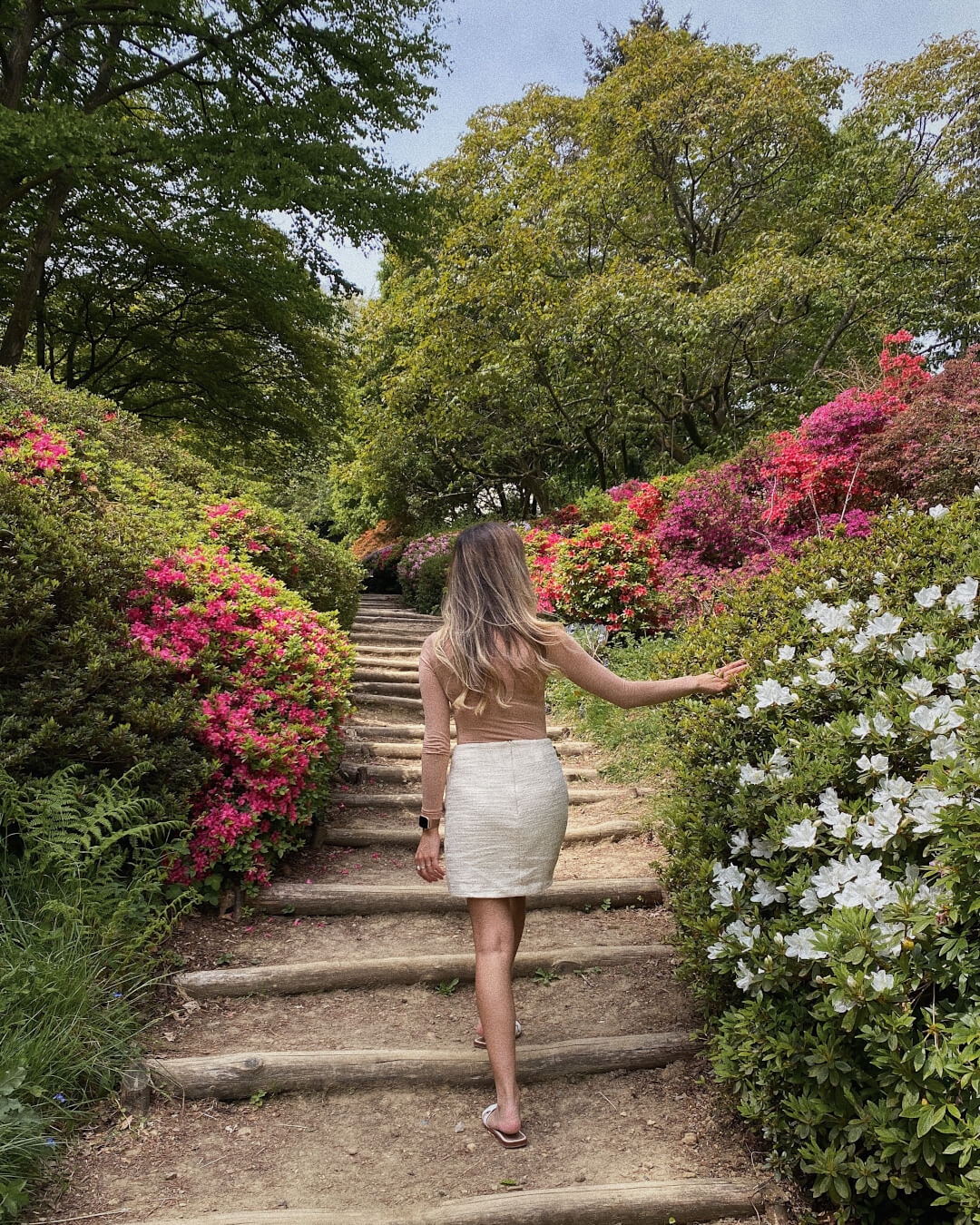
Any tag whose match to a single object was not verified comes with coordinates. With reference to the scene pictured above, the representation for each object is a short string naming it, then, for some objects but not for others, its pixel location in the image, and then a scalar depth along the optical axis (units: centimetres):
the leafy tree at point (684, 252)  1236
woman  231
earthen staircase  210
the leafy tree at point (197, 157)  872
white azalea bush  162
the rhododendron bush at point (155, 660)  309
